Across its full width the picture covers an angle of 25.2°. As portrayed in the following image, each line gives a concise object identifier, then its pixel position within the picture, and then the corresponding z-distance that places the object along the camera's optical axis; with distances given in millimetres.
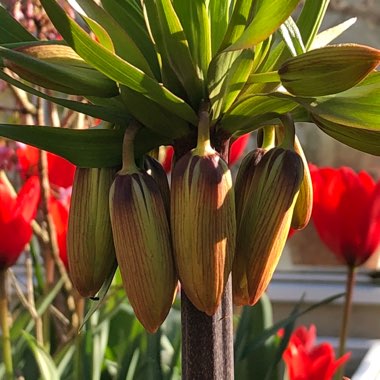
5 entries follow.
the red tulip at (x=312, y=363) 845
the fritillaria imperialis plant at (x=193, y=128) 394
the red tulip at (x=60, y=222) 967
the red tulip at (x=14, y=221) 887
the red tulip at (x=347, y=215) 1005
